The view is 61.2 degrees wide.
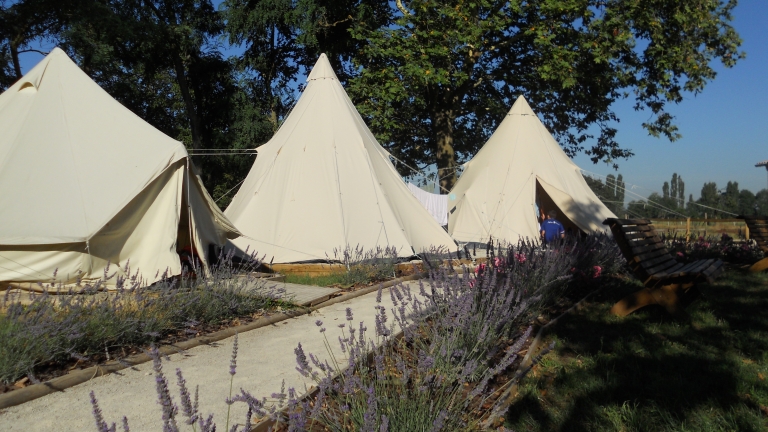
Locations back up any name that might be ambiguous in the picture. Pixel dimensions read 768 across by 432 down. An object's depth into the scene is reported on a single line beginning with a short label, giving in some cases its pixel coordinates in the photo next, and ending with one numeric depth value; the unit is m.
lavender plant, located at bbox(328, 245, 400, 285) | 8.85
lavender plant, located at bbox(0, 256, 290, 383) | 4.02
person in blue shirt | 12.32
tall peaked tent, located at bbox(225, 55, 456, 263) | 10.95
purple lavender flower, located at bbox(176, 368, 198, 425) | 2.04
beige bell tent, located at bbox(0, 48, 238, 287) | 6.92
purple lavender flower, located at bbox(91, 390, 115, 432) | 1.96
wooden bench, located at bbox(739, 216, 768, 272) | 9.76
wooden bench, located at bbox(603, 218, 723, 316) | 5.83
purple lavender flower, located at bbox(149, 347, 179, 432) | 1.98
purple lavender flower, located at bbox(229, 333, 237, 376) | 2.45
